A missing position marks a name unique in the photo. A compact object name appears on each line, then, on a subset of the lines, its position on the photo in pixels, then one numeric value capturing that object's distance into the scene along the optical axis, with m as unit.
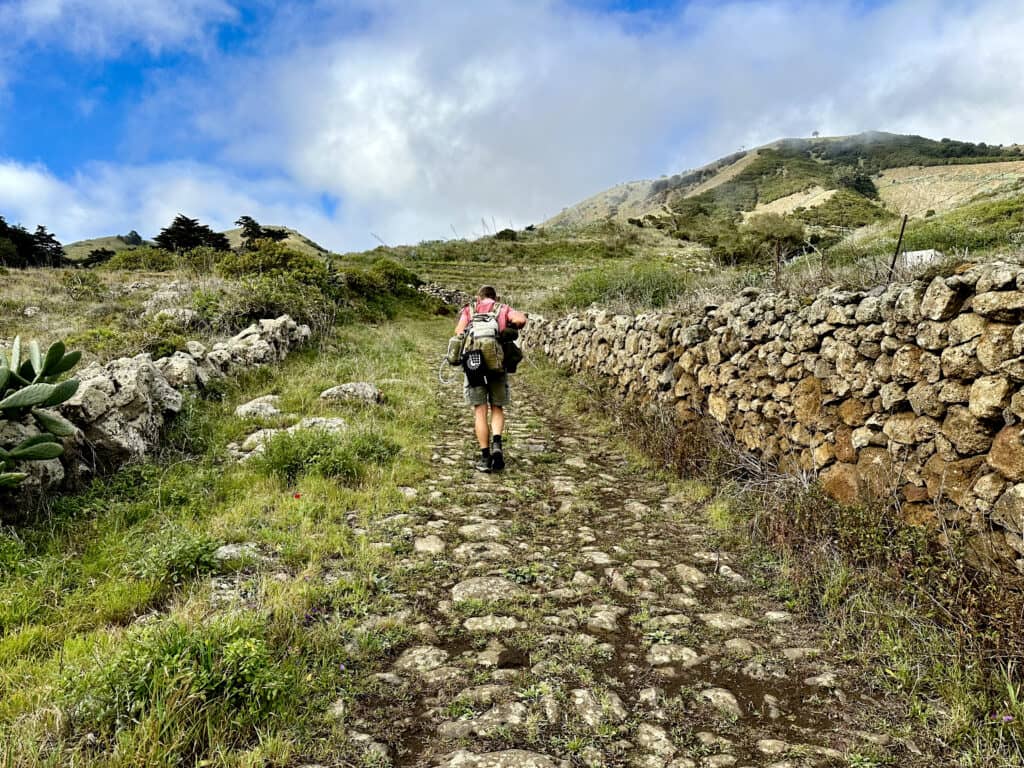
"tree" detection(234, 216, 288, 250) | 34.94
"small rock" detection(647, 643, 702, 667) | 2.76
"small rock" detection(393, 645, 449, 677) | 2.66
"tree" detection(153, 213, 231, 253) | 35.41
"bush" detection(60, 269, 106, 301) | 14.45
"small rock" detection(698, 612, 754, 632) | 3.08
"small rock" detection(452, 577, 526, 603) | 3.35
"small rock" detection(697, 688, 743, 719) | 2.40
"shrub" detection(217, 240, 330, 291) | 15.43
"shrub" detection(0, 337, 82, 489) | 3.58
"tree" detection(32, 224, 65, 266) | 32.28
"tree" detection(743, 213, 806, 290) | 27.50
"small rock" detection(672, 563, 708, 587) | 3.62
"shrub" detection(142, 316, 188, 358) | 7.76
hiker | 5.94
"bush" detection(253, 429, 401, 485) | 4.97
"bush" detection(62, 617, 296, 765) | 1.95
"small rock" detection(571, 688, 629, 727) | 2.33
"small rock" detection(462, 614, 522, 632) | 3.02
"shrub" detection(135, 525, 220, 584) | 3.12
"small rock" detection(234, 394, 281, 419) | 6.60
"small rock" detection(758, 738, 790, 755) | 2.15
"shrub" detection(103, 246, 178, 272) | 22.48
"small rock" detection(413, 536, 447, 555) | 3.93
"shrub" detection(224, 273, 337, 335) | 11.21
